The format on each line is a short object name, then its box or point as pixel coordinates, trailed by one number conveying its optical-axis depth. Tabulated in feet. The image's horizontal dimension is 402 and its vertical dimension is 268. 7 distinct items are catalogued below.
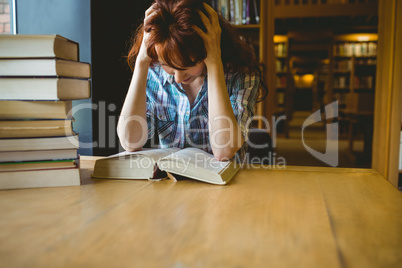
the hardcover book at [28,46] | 2.27
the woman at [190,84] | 3.08
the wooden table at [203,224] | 1.35
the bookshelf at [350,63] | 22.90
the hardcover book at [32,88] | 2.30
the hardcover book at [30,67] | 2.29
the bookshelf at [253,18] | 9.45
